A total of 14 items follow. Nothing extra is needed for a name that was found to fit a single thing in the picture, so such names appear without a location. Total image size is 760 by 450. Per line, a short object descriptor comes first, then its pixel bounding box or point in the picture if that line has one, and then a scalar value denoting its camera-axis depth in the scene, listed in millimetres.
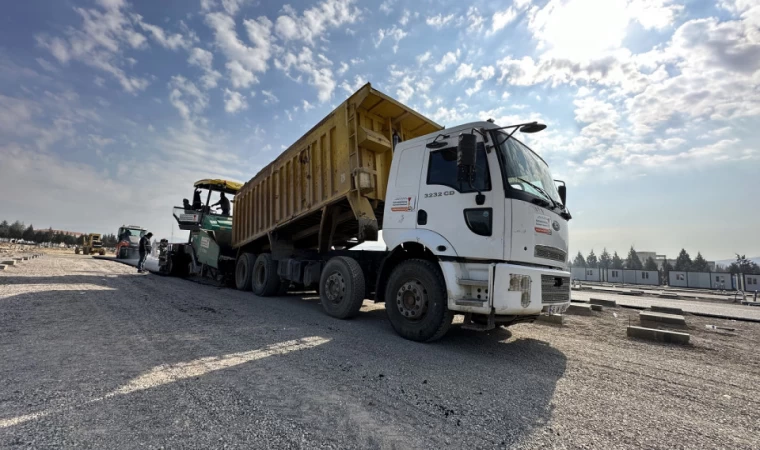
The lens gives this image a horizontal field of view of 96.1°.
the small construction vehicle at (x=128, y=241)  28359
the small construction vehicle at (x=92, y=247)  38688
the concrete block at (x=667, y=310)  8238
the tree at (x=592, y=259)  77838
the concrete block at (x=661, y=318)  6466
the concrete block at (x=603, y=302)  9445
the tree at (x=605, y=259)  73938
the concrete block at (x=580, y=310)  7700
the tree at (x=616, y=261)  72188
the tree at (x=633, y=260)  65344
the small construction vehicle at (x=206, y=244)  11391
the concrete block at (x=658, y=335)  5164
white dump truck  4176
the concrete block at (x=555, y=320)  6390
